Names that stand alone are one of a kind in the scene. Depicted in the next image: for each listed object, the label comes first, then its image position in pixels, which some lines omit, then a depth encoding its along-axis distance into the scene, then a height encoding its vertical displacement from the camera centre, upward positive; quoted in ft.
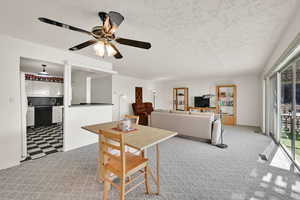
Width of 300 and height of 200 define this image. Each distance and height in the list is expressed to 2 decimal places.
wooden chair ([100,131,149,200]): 4.16 -2.47
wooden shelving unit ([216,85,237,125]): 19.88 -0.33
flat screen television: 21.88 -0.18
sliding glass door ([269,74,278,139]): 11.53 -0.72
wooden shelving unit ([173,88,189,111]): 25.12 +0.21
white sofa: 11.49 -2.37
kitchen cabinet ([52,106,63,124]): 18.26 -2.14
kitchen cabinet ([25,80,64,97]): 17.35 +1.69
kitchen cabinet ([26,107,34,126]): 15.90 -2.03
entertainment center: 20.02 -0.50
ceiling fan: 4.70 +2.70
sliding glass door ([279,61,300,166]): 7.86 -0.62
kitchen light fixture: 14.44 +3.26
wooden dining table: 4.45 -1.49
